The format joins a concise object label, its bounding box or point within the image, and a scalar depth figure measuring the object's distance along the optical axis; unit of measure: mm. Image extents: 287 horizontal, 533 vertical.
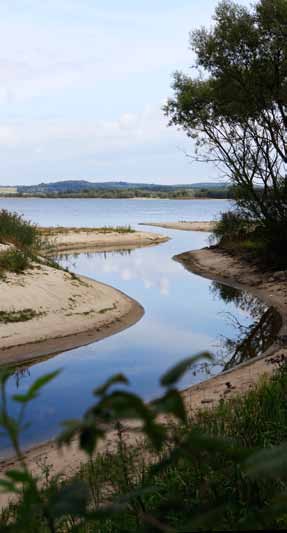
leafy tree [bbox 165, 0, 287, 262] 18031
